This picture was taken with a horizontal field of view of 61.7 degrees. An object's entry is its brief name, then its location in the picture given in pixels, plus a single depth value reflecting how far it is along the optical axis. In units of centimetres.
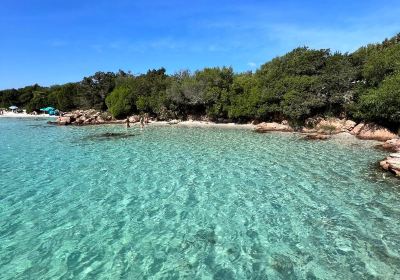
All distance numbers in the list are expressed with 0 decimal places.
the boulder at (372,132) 3183
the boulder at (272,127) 4080
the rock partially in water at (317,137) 3228
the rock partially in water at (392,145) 2480
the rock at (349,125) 3691
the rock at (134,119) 5746
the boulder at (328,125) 3716
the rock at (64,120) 5681
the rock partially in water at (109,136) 3534
